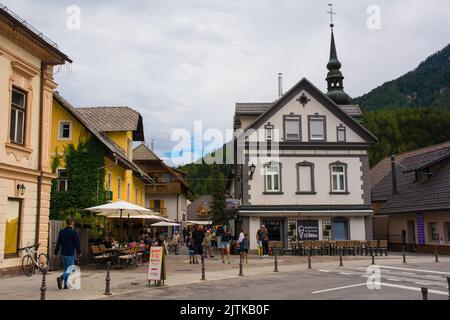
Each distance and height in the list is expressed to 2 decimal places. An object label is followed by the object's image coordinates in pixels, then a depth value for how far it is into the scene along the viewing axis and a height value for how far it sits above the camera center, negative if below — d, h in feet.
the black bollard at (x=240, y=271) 60.45 -5.24
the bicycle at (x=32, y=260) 56.70 -3.74
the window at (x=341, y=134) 110.11 +20.76
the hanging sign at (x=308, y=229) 107.55 -0.28
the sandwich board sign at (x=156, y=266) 49.55 -3.80
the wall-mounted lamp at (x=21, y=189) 56.19 +4.47
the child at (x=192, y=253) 81.87 -4.13
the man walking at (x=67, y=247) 45.75 -1.73
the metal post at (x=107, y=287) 43.06 -5.10
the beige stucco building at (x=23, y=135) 53.93 +10.97
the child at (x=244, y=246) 77.56 -2.89
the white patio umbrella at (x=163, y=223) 121.01 +1.23
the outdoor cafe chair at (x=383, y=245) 97.09 -3.41
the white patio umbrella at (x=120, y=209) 69.92 +2.71
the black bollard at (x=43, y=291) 35.68 -4.49
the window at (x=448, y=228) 98.37 -0.12
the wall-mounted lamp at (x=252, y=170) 105.19 +12.21
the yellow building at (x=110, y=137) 87.47 +17.39
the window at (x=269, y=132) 108.17 +20.88
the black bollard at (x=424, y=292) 27.64 -3.62
